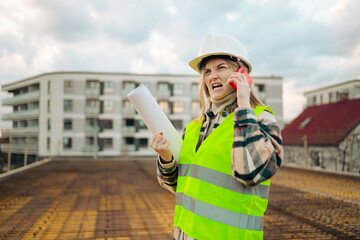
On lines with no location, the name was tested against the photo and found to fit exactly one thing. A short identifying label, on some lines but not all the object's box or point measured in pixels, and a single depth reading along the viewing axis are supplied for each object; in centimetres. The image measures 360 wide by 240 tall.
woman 110
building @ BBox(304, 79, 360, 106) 2707
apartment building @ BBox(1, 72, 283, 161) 2828
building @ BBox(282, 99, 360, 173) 1400
